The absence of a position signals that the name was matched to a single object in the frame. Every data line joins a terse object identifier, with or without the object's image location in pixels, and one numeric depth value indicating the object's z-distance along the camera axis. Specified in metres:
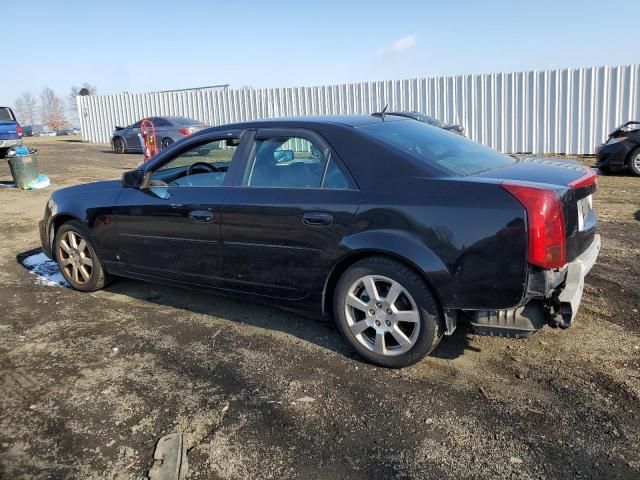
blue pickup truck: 18.38
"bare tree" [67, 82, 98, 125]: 99.19
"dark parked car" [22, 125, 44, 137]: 58.07
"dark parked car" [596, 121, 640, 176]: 11.32
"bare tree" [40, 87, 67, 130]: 103.56
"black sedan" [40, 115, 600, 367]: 3.06
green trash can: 11.95
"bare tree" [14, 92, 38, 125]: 109.00
